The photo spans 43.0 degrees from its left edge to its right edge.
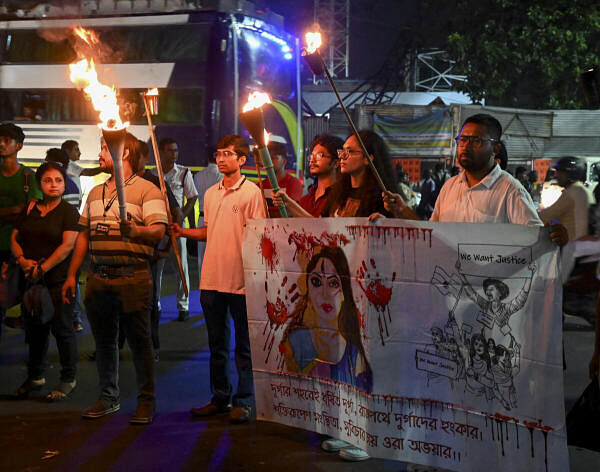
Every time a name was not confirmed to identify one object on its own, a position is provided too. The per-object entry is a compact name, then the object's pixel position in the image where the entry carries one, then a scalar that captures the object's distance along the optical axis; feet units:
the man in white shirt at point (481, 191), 13.66
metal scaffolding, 135.44
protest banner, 12.00
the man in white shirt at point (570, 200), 16.49
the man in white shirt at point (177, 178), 27.25
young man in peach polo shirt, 17.57
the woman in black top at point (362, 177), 15.78
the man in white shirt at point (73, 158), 29.64
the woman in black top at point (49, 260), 19.58
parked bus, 39.91
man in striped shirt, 17.22
